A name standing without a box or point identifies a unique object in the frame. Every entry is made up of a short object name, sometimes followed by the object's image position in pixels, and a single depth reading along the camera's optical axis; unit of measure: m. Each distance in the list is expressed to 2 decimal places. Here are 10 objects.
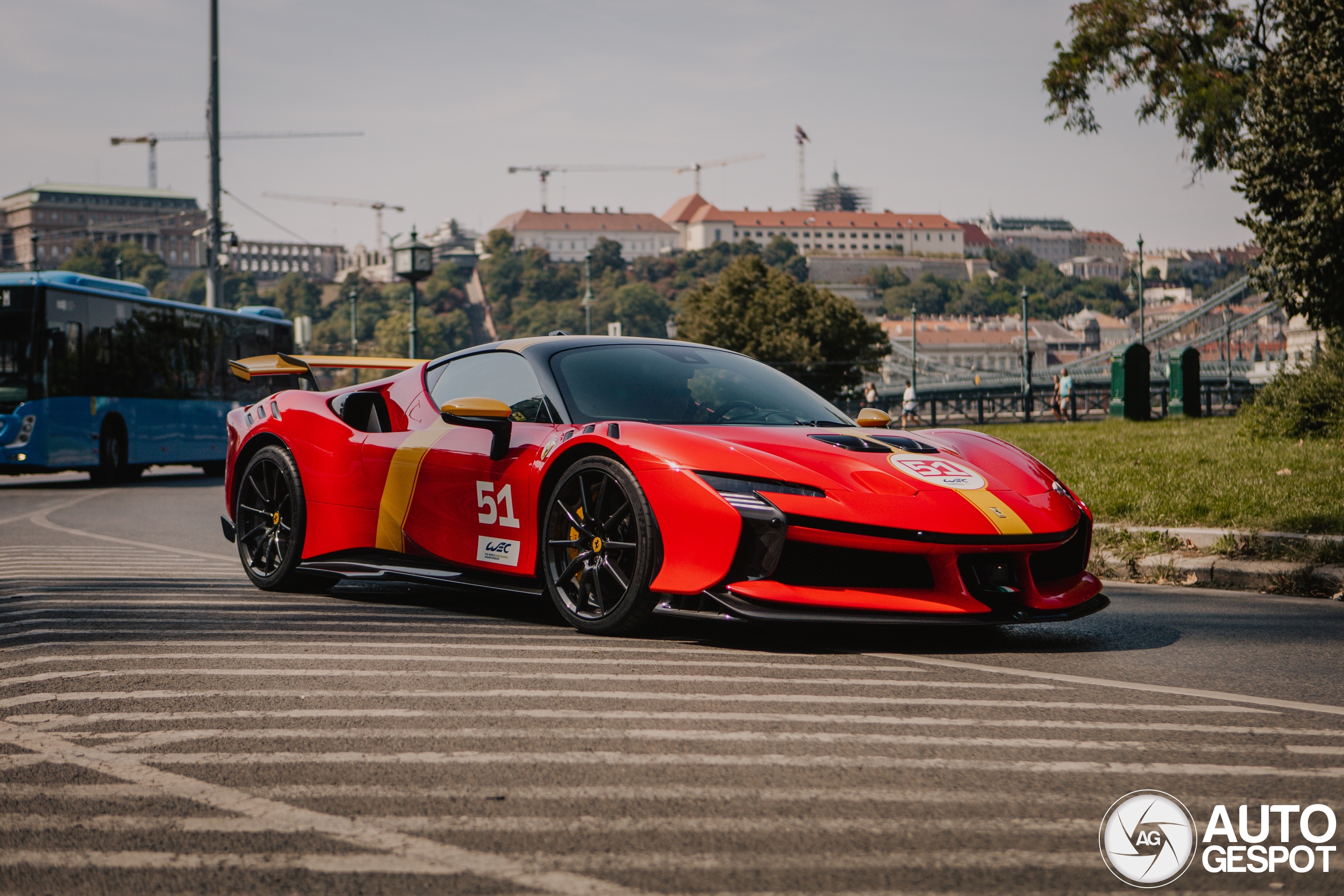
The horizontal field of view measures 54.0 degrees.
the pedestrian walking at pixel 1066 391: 35.16
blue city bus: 16.69
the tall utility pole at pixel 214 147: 25.89
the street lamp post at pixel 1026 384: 32.66
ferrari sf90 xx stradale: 4.45
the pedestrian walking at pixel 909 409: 38.41
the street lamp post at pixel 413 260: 20.06
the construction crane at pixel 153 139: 63.19
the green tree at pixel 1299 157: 14.97
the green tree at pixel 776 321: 66.06
